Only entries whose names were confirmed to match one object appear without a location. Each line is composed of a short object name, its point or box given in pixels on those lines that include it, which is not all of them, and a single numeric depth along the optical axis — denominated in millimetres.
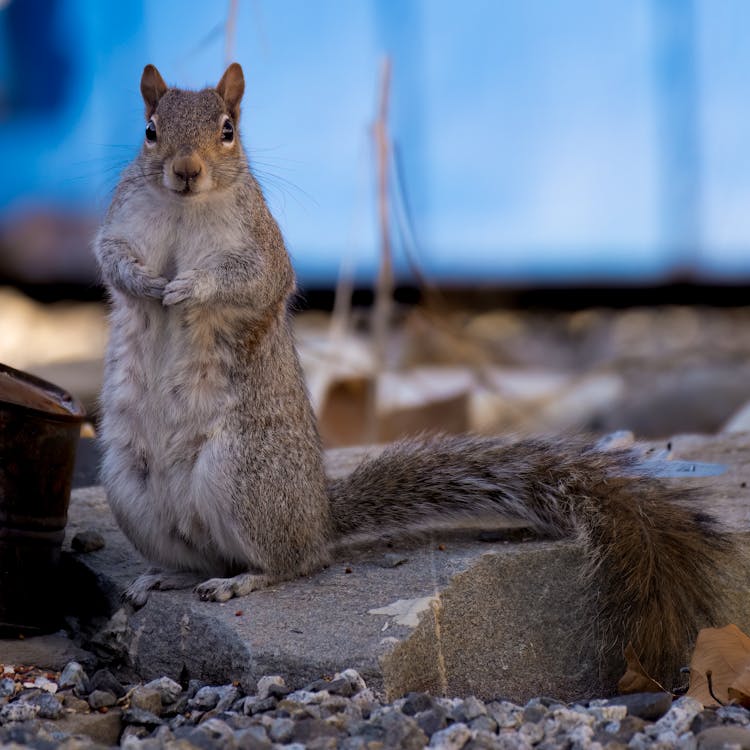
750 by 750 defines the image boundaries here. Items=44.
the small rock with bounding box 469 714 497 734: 4824
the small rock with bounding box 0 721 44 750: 4396
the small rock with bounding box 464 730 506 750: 4605
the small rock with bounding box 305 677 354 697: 5082
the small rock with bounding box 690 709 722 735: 4781
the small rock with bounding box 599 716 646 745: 4734
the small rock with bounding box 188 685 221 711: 5328
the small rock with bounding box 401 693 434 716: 4984
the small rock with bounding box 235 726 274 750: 4500
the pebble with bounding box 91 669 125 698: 5609
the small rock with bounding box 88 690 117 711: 5453
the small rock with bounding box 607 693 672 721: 5035
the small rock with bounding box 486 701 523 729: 4941
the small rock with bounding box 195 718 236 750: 4508
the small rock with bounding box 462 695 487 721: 4976
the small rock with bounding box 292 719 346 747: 4660
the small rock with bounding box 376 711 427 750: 4582
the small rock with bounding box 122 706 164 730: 5184
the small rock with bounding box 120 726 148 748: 5062
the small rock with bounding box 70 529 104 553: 7148
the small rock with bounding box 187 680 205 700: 5523
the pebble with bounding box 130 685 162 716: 5328
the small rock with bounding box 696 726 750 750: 4488
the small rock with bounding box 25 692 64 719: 5246
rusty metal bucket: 6184
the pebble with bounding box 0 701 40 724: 5172
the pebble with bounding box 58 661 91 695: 5672
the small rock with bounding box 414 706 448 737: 4770
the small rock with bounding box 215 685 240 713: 5242
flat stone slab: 5371
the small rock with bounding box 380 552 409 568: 6405
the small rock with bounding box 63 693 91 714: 5434
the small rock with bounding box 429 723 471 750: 4609
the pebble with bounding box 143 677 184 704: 5439
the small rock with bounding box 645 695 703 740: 4777
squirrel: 6039
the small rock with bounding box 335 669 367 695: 5117
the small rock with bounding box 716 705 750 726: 4957
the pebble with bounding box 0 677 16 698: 5570
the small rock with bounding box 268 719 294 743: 4676
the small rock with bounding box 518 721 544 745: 4773
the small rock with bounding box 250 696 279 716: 5086
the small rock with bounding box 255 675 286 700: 5203
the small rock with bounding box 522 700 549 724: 4961
